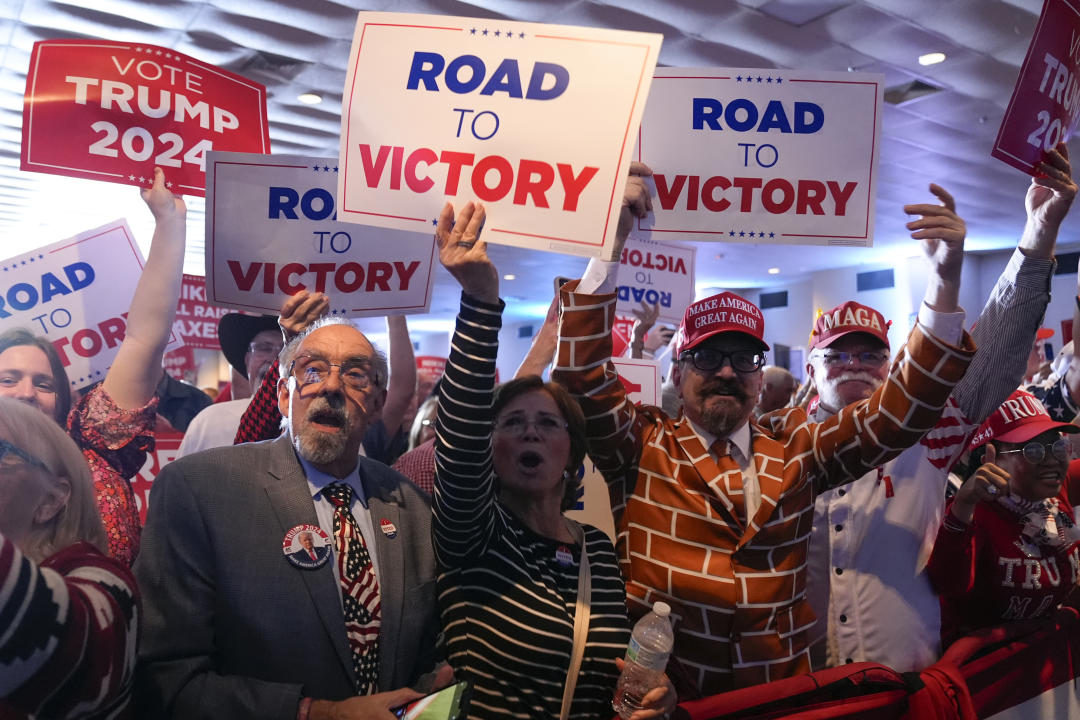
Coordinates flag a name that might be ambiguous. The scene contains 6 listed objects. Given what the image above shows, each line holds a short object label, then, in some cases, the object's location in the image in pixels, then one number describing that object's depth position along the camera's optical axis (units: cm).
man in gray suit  161
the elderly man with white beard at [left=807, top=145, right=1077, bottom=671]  242
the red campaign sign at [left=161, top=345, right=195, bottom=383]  568
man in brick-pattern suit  203
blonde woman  108
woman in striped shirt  181
